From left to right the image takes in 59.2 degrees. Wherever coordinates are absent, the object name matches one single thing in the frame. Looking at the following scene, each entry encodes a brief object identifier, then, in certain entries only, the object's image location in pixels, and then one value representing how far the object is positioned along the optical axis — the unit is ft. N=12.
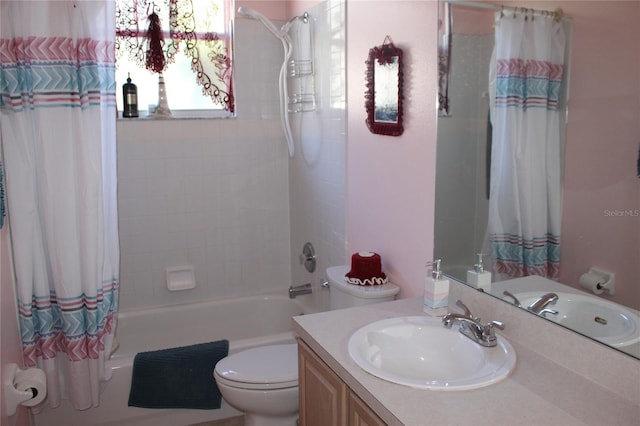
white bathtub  8.54
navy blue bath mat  8.61
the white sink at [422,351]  4.76
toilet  7.20
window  10.07
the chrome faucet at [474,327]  4.90
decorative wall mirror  6.95
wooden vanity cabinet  4.53
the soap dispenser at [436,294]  5.63
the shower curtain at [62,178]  7.03
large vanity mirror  4.10
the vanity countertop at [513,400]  3.83
